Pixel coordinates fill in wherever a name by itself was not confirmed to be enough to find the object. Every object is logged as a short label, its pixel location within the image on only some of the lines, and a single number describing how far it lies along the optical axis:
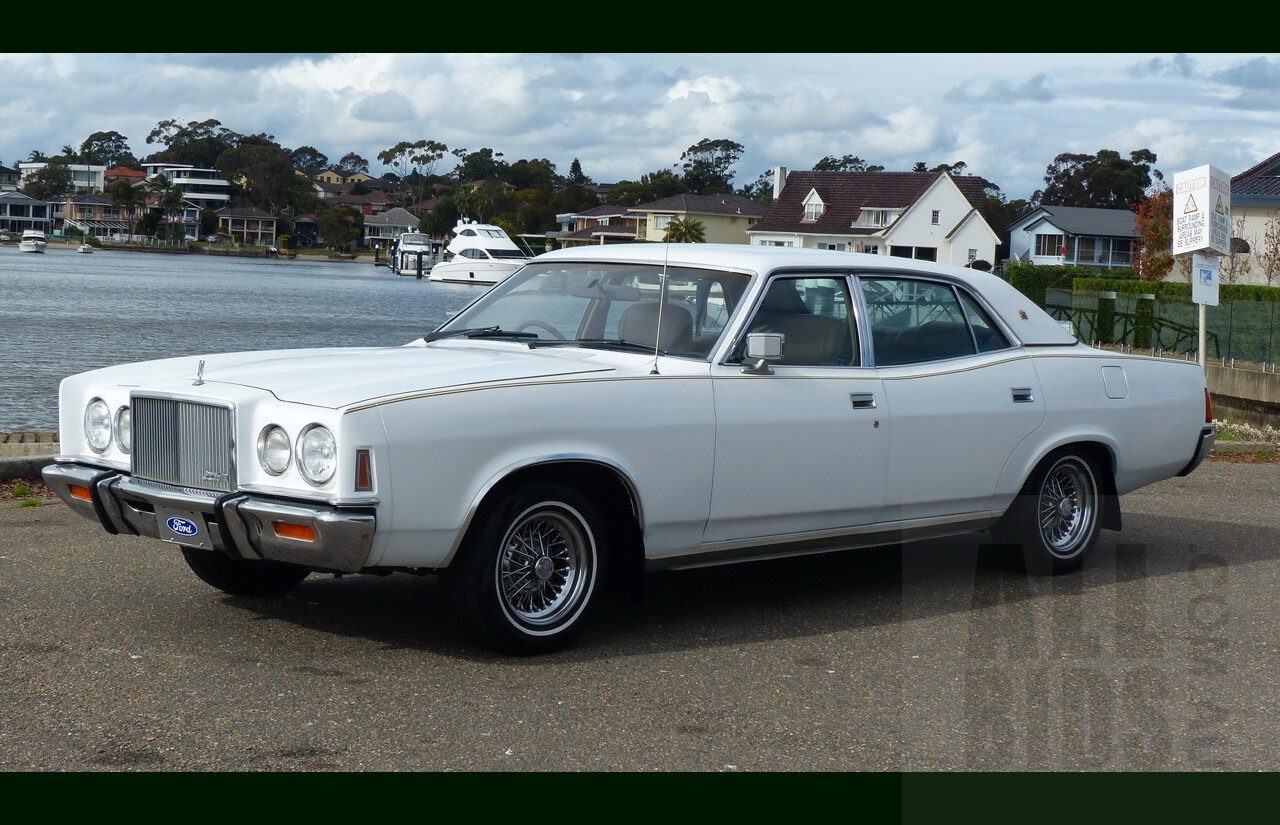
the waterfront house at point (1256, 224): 36.84
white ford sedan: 5.21
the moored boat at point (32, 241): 125.19
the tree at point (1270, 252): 36.12
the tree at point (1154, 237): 43.75
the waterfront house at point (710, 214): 102.00
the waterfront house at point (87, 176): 177.38
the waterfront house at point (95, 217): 158.88
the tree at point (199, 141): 170.12
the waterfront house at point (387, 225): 158.62
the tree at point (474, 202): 132.12
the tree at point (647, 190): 133.50
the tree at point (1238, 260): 37.06
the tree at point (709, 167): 141.38
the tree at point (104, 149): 184.75
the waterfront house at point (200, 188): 161.75
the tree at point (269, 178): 156.12
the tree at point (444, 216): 135.62
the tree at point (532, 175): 168.00
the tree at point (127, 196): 147.88
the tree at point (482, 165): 172.75
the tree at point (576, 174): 166.88
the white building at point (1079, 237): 85.38
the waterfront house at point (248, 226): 154.38
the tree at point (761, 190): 140.50
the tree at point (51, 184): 167.12
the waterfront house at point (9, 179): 181.38
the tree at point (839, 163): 131.38
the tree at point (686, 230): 94.88
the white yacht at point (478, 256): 81.44
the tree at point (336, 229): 150.40
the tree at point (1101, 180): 109.75
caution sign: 15.05
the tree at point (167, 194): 149.12
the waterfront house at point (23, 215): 164.88
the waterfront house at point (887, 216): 79.88
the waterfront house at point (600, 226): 112.69
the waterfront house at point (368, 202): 172.75
